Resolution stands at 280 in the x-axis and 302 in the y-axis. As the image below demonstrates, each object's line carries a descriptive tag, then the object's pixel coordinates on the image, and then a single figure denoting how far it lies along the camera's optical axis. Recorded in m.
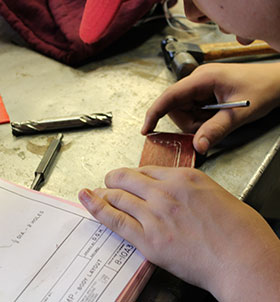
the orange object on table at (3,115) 0.83
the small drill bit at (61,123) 0.81
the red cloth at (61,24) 0.94
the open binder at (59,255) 0.66
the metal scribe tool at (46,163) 0.76
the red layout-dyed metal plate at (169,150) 0.76
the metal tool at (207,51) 0.90
